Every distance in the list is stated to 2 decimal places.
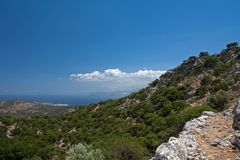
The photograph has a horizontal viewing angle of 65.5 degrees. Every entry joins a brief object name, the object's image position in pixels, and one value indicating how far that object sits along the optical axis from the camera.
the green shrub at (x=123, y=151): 15.80
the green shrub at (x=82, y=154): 12.91
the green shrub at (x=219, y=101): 17.73
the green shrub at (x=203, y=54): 37.40
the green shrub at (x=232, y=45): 36.57
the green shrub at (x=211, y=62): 33.30
